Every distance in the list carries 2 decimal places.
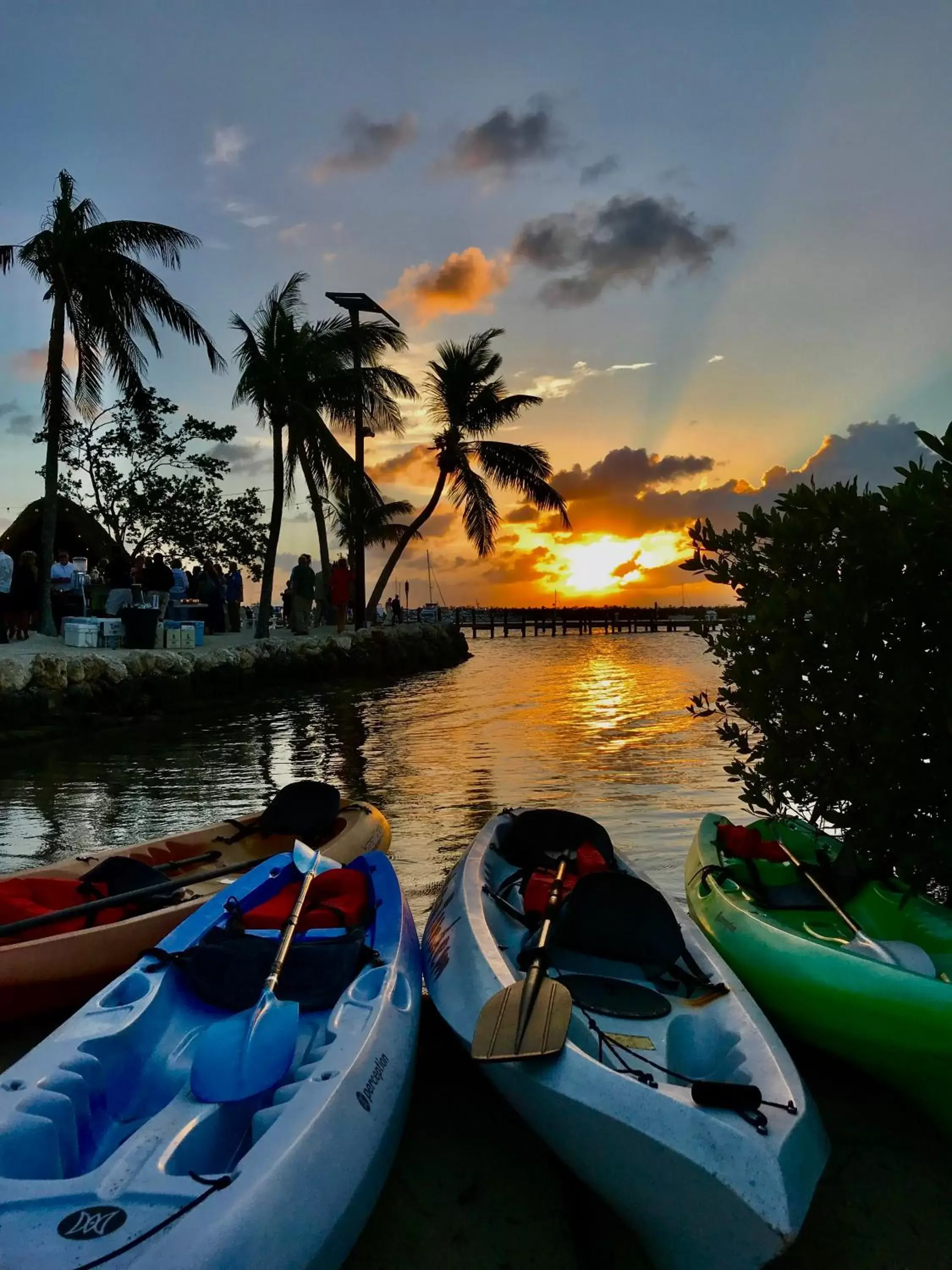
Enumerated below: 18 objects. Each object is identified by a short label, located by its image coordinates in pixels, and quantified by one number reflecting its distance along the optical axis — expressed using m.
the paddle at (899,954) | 3.61
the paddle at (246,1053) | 2.81
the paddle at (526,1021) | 2.78
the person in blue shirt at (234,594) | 27.83
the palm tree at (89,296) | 17.67
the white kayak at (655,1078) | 2.38
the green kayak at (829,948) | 3.16
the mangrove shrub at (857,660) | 4.04
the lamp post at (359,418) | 26.28
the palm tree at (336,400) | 24.45
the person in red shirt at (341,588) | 28.23
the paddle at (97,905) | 4.15
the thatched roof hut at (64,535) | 26.62
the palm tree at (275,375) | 22.77
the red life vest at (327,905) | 4.19
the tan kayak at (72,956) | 3.95
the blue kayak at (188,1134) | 2.10
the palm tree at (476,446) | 30.09
